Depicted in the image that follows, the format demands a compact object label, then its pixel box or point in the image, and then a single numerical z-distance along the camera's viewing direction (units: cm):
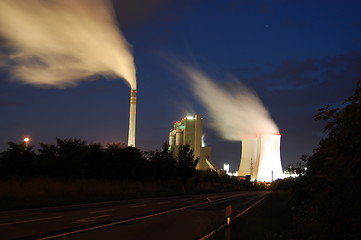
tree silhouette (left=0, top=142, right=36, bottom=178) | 3216
